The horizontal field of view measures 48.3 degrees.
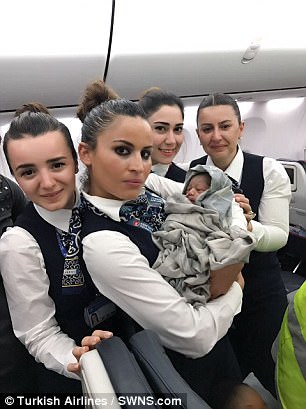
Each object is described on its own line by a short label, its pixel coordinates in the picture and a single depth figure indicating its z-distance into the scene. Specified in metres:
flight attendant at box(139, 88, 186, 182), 1.68
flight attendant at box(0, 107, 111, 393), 1.04
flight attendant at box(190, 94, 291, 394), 1.51
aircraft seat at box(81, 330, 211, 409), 0.66
